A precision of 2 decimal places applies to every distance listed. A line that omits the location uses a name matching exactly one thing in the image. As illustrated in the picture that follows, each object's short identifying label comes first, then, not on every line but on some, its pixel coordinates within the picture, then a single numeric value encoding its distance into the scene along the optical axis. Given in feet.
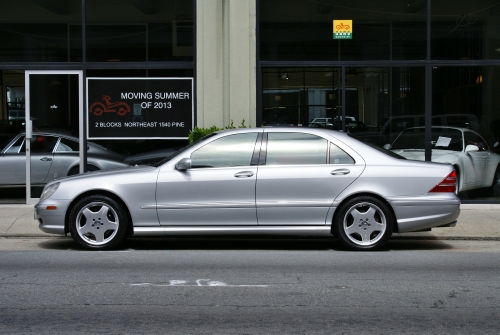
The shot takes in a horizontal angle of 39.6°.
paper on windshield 42.14
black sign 42.60
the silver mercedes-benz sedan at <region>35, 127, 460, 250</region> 28.14
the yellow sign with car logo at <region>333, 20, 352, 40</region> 42.39
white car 41.98
